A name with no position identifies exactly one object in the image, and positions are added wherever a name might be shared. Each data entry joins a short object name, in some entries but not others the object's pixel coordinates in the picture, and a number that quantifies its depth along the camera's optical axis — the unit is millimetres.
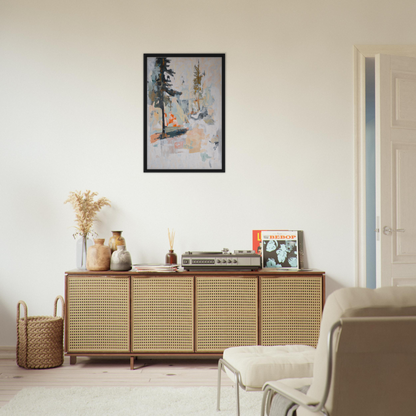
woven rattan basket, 3295
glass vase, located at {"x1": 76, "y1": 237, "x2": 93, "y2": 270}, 3570
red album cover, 3697
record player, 3332
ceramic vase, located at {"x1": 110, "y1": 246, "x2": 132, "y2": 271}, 3379
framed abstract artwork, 3760
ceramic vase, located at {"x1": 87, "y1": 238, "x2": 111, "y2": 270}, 3363
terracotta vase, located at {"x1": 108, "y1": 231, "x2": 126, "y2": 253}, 3514
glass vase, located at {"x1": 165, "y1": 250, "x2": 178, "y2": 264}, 3539
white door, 3527
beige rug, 2467
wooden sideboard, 3291
